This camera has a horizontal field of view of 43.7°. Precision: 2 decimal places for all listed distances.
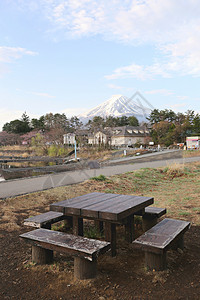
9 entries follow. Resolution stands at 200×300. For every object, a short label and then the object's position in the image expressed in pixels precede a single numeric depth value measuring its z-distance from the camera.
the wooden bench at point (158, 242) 2.57
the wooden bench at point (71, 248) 2.47
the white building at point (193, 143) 30.24
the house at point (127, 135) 53.33
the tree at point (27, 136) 49.06
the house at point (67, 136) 44.31
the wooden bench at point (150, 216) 3.83
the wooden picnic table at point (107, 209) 2.95
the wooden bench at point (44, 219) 3.42
